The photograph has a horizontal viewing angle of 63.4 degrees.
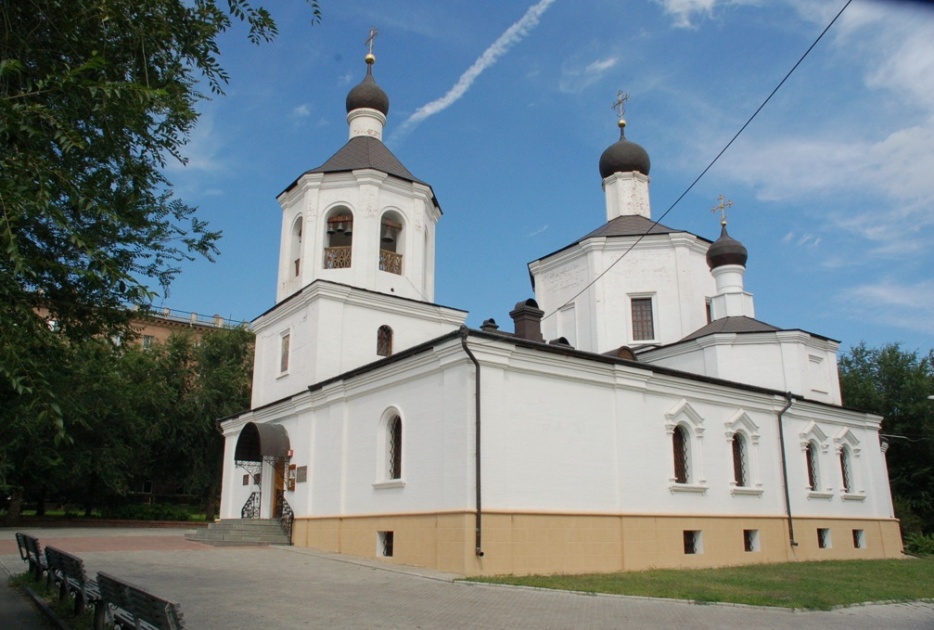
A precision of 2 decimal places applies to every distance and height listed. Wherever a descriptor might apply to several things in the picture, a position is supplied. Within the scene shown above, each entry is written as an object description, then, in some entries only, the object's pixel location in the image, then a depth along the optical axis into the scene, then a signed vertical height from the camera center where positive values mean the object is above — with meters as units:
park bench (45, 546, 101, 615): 8.14 -0.89
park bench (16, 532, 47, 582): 10.92 -0.80
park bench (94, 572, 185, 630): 5.76 -0.86
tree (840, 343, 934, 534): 30.80 +3.98
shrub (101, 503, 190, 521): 33.59 -0.48
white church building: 14.55 +2.16
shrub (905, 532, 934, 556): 25.66 -1.25
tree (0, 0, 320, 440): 5.79 +3.14
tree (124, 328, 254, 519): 34.72 +4.57
